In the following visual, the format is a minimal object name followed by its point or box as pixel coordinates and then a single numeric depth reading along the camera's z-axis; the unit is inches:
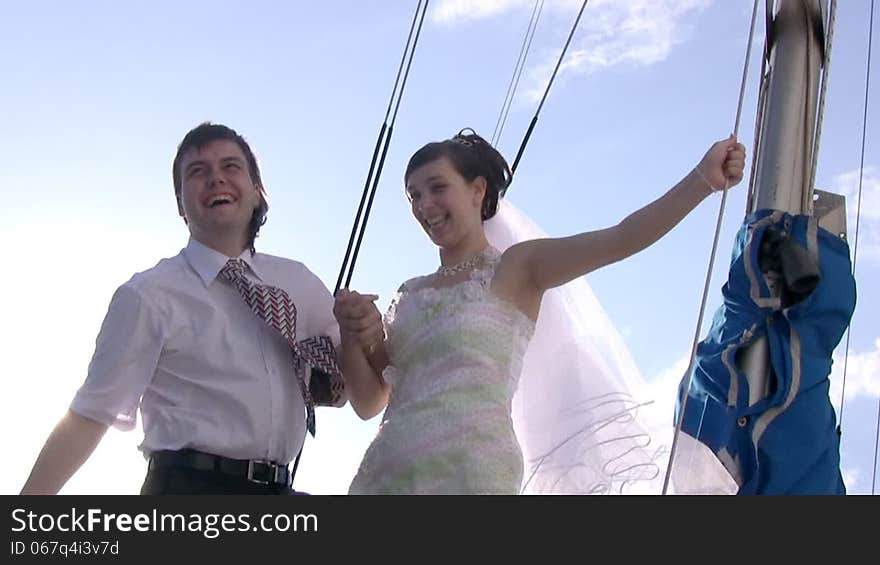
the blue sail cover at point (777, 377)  97.5
